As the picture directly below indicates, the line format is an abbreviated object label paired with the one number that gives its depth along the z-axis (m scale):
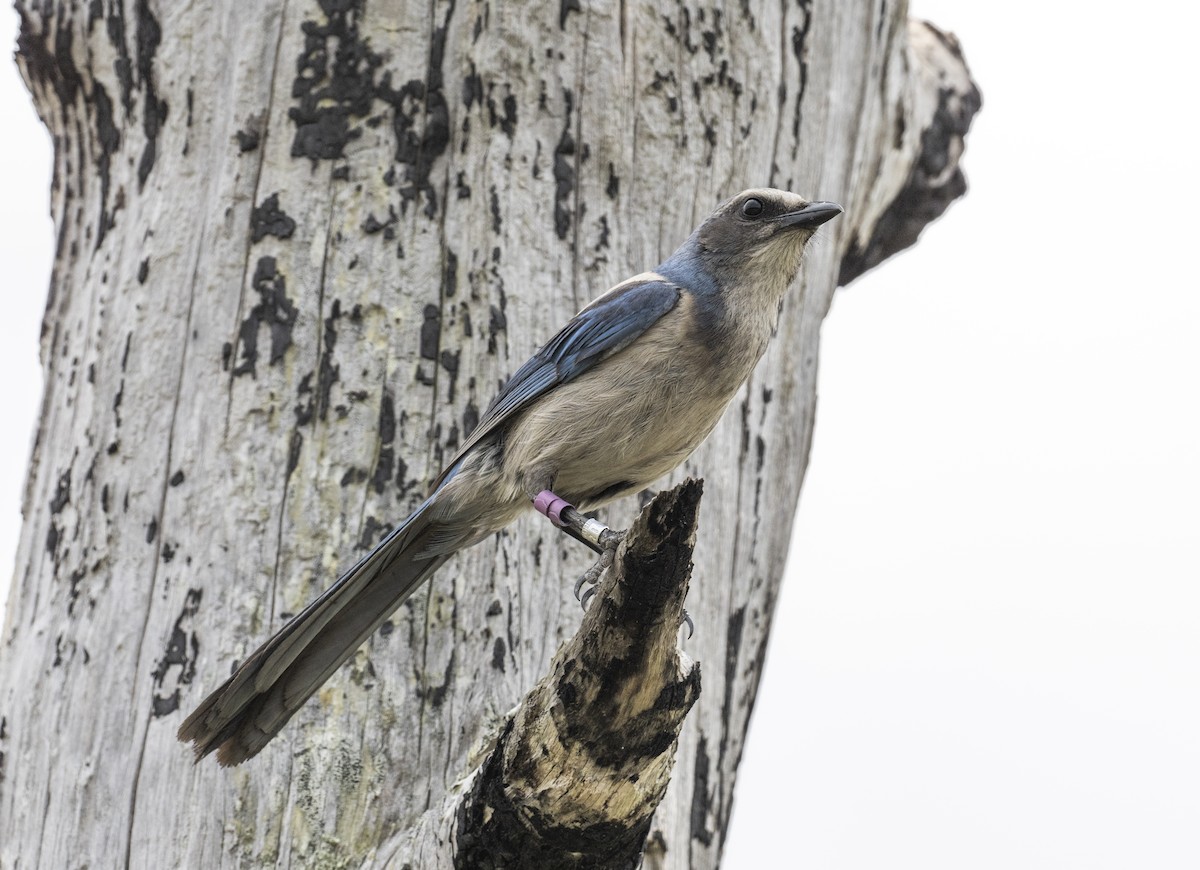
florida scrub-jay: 6.75
